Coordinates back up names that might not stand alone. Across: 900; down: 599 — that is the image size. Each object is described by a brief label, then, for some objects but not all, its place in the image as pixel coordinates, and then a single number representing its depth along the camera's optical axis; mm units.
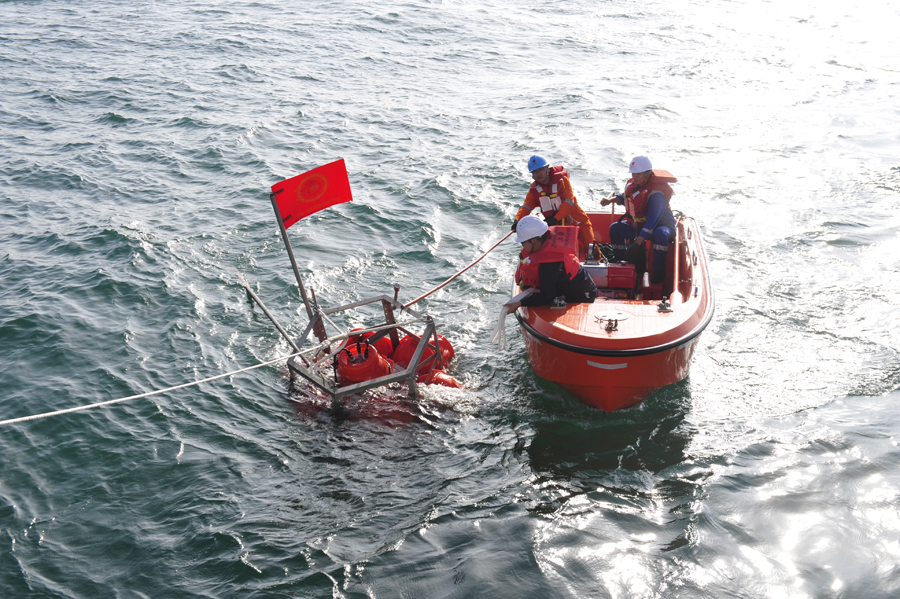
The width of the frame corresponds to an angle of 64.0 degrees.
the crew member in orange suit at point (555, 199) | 7867
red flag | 5863
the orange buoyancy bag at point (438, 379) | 6566
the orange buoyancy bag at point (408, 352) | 6625
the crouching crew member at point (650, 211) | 7254
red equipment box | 7301
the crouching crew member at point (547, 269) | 6336
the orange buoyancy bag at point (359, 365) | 6145
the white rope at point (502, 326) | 6417
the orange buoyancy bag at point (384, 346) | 6887
